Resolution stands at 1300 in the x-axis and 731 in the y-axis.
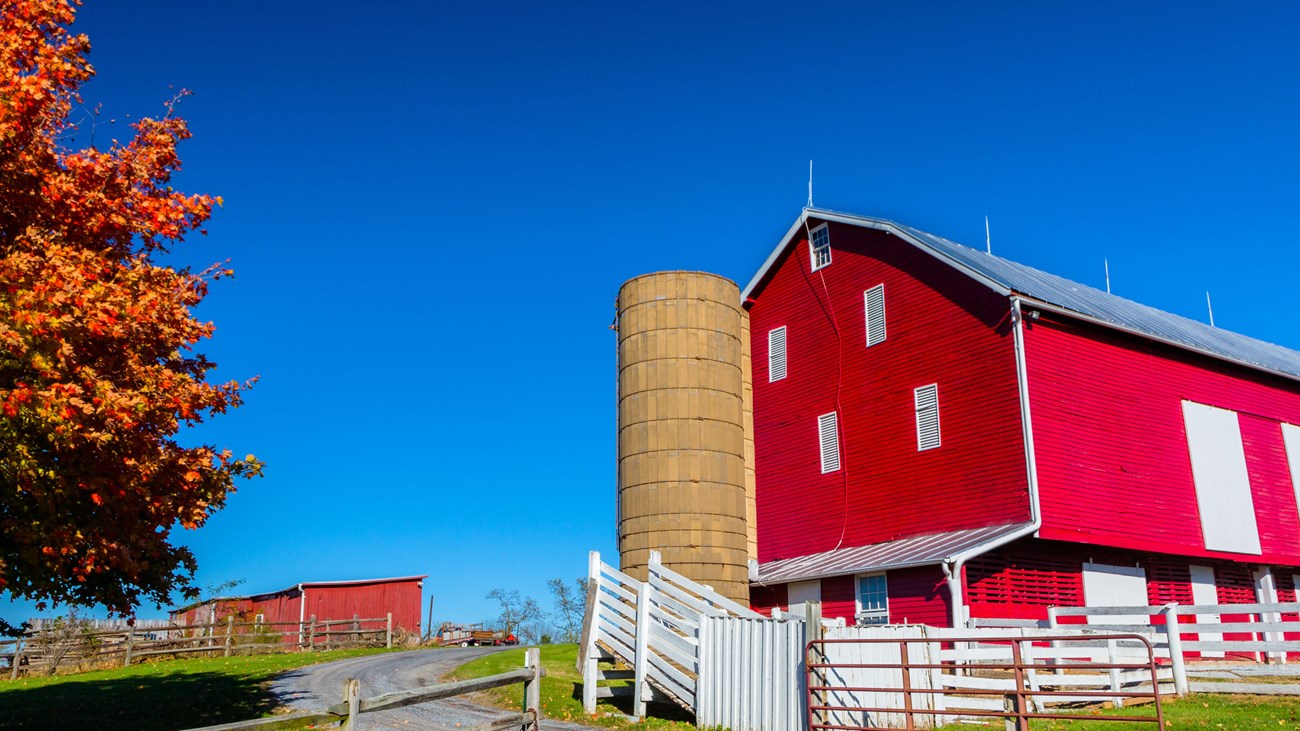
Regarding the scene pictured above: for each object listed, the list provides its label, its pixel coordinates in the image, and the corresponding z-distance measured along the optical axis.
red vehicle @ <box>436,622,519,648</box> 48.38
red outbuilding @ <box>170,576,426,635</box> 47.28
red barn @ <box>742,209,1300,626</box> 23.62
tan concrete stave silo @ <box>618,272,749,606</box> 21.64
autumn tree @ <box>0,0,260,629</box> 10.52
